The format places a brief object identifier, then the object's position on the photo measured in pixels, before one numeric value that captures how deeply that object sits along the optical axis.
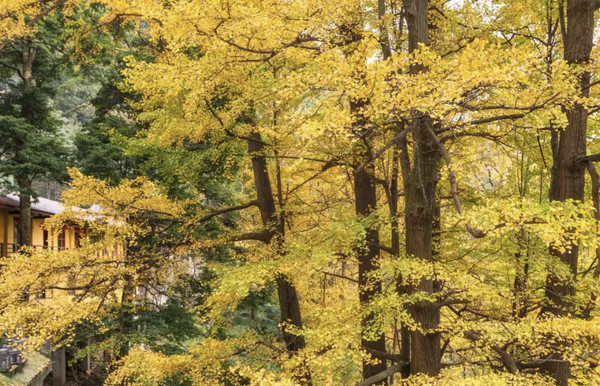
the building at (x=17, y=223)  18.14
